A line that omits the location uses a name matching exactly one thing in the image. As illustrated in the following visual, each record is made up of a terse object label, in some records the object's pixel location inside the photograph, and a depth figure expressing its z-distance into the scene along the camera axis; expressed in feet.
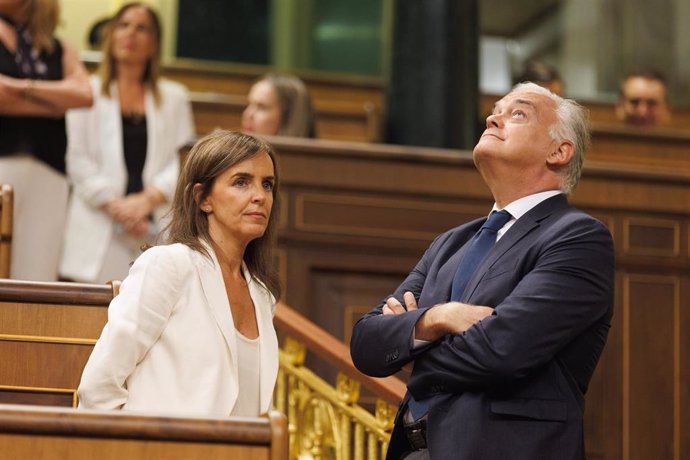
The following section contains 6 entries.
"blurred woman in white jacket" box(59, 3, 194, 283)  37.37
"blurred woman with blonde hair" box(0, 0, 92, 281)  32.35
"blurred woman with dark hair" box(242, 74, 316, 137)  40.11
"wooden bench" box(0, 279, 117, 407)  22.95
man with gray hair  19.52
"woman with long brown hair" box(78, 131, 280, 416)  19.61
